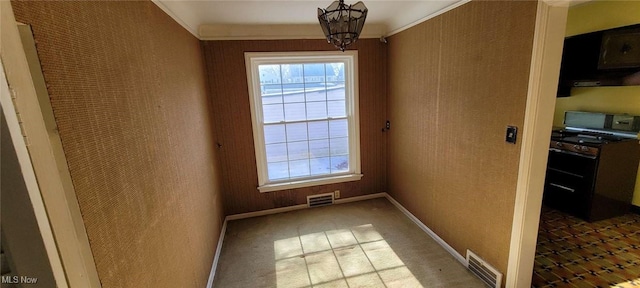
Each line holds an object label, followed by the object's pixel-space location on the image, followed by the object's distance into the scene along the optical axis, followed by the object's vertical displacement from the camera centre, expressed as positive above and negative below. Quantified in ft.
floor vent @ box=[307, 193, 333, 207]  11.19 -4.34
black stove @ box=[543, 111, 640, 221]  8.79 -2.91
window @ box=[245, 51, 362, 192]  9.89 -0.68
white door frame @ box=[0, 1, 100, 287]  1.84 -0.39
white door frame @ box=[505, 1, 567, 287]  4.75 -0.97
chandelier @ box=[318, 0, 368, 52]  4.83 +1.48
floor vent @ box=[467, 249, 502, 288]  6.26 -4.56
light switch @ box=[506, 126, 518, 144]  5.48 -0.95
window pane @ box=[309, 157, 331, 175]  11.09 -2.84
